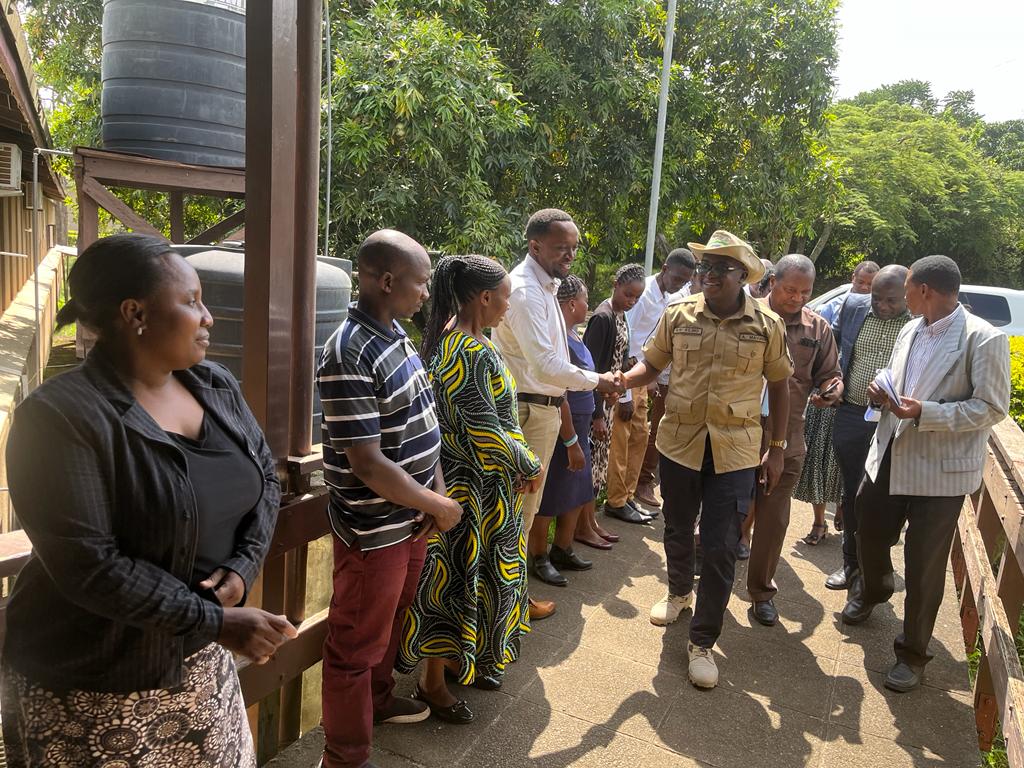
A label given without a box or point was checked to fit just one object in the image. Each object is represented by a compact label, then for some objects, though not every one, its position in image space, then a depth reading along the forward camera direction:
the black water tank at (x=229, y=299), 4.40
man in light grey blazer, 3.39
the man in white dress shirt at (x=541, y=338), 3.83
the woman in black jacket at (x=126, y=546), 1.40
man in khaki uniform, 3.51
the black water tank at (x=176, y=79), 5.43
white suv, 11.30
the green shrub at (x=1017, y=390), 5.56
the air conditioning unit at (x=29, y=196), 10.73
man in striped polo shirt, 2.33
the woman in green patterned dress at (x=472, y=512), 2.94
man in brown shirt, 4.14
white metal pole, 11.30
